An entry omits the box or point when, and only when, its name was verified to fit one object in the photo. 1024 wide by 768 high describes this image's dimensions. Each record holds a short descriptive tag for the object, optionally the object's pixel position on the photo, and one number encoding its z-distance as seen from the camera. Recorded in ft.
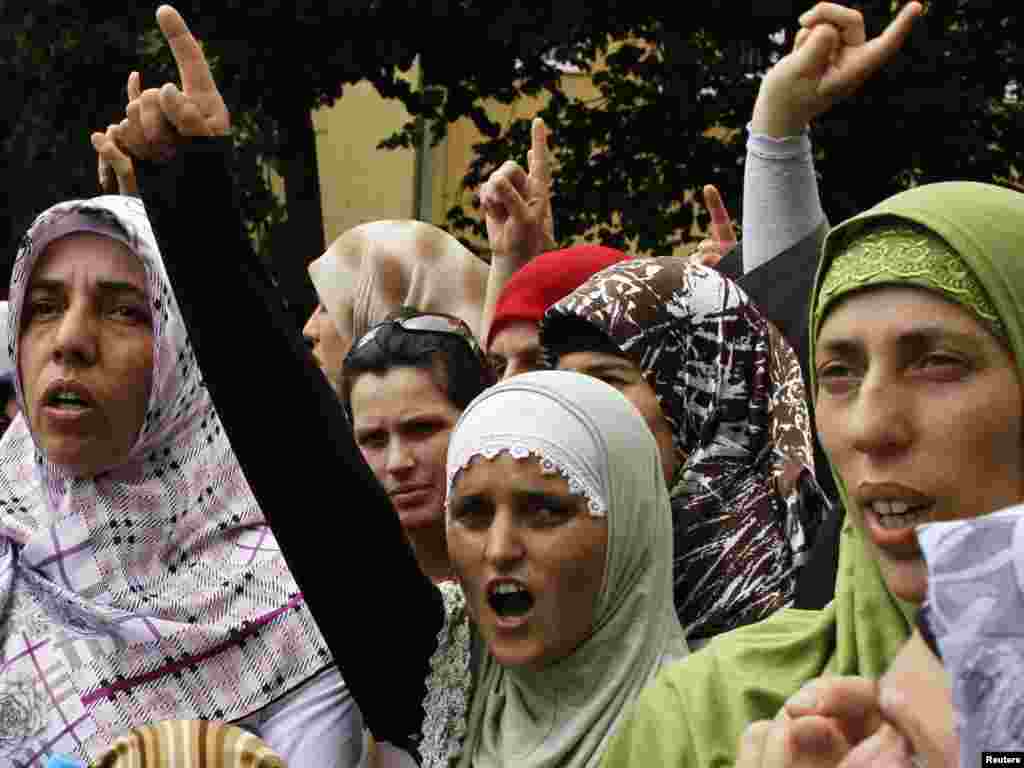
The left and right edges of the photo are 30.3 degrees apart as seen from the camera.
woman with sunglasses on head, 13.30
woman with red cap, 14.35
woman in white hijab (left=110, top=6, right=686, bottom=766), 10.62
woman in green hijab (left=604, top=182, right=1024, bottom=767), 8.63
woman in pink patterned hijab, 11.71
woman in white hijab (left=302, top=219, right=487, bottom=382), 18.42
